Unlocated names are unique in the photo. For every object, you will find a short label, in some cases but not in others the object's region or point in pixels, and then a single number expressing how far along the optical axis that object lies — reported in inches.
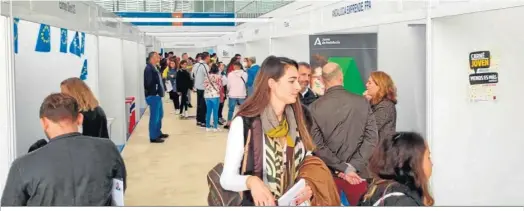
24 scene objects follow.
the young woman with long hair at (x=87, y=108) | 153.6
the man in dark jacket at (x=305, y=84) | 169.2
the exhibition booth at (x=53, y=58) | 133.0
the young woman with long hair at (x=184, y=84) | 447.8
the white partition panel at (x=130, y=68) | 389.4
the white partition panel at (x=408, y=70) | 198.7
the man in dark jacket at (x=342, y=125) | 139.4
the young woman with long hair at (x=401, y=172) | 73.2
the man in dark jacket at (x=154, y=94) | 322.0
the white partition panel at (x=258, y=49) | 453.9
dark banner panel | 221.1
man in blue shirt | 348.6
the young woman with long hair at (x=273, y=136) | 89.9
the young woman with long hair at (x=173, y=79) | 504.4
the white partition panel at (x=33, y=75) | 177.5
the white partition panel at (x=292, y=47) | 335.3
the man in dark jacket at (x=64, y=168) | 83.2
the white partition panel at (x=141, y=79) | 476.4
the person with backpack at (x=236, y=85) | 361.4
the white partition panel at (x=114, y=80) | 305.7
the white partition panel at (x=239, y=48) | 604.4
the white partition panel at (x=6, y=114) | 129.1
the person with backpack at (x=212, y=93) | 371.9
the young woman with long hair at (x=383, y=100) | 154.8
